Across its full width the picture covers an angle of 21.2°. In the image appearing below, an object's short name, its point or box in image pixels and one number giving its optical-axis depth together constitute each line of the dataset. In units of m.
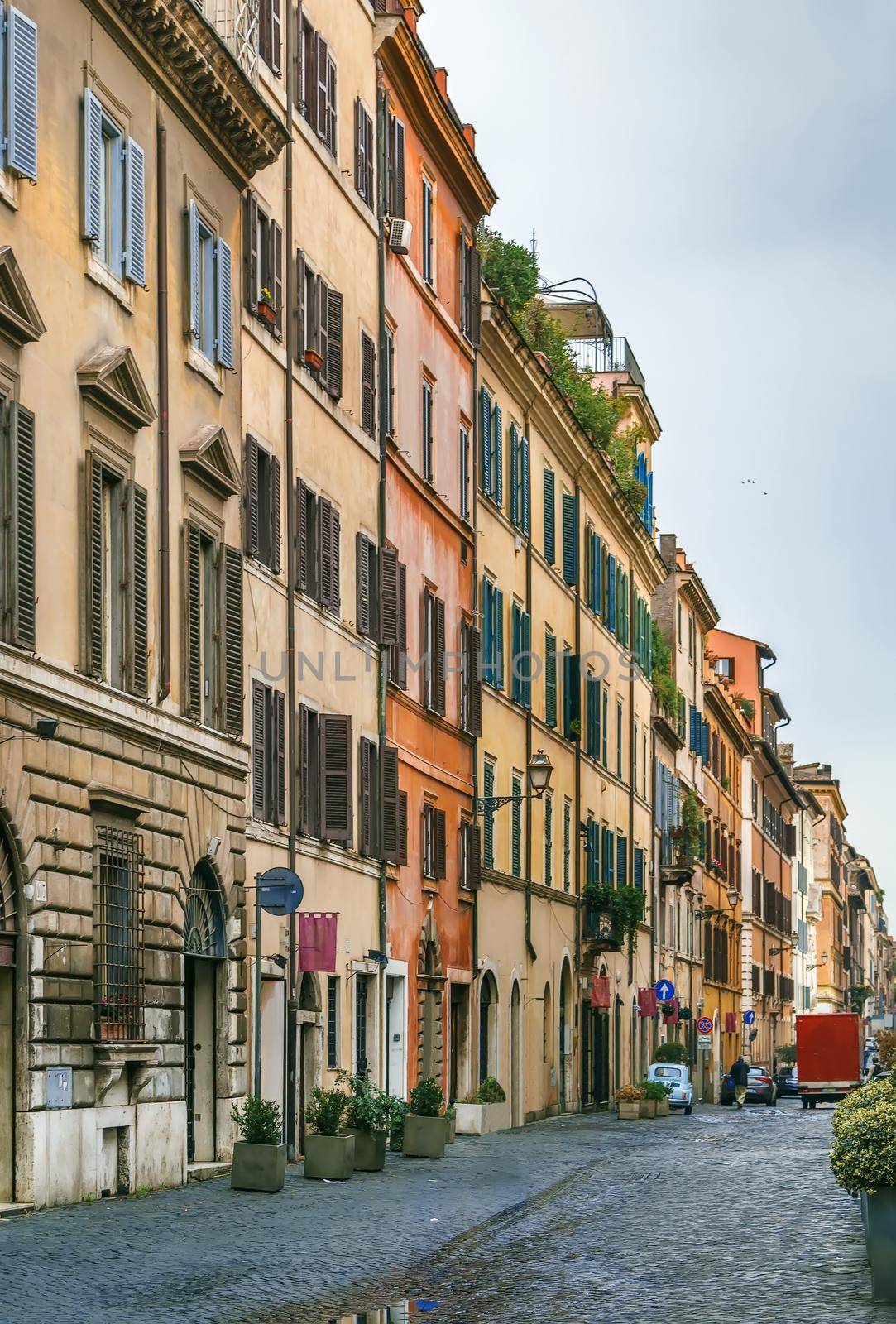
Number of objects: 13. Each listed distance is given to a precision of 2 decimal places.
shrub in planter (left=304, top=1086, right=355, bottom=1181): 25.72
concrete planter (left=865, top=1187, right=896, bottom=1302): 15.52
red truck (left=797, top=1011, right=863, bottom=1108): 69.69
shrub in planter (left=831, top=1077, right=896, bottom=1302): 15.48
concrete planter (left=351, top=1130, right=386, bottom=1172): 27.09
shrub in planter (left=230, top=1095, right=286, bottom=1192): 23.58
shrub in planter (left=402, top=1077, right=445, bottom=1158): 30.62
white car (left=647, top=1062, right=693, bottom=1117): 60.78
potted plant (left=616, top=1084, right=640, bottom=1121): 52.16
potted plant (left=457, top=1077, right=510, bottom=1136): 38.25
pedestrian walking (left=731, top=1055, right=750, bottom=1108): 73.38
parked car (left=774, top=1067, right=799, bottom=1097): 85.39
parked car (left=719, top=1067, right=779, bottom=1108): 75.25
